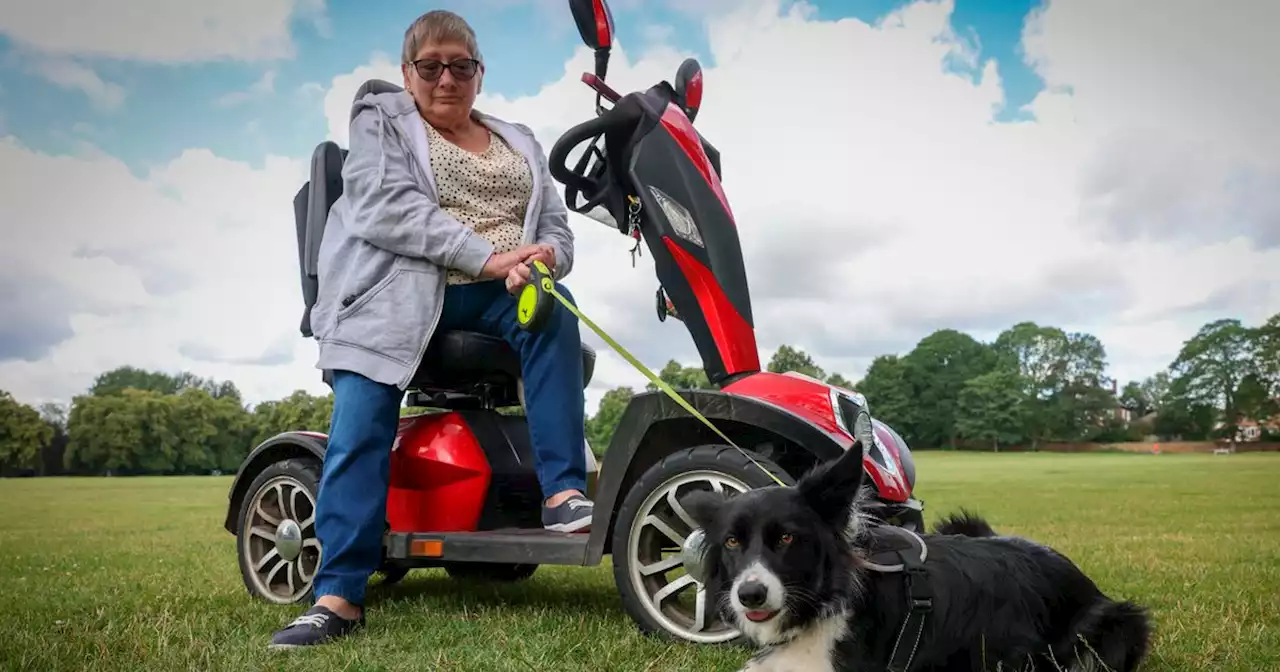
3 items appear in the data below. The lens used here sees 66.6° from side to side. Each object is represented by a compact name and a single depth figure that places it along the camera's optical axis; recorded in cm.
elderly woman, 314
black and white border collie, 199
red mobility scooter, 271
